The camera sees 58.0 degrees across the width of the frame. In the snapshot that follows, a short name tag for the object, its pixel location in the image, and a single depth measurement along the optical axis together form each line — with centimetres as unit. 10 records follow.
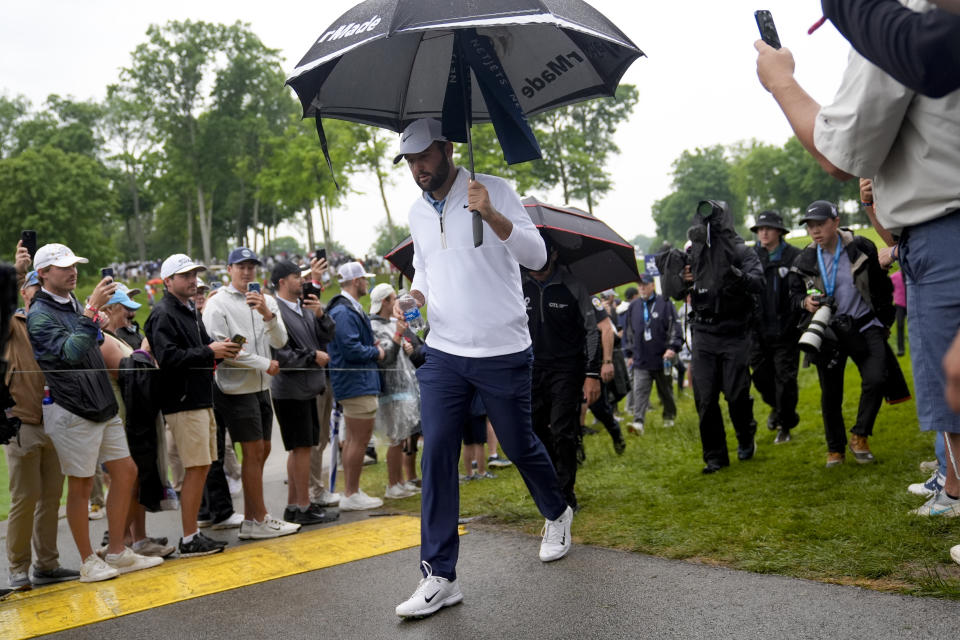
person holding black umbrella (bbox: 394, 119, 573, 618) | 443
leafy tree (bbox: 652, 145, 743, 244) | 10794
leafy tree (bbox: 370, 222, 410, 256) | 10980
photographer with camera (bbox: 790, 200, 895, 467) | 669
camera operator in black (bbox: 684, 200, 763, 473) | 759
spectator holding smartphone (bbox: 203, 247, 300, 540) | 717
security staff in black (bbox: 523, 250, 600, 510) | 674
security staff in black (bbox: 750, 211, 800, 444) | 935
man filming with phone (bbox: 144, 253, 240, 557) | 652
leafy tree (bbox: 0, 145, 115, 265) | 5334
